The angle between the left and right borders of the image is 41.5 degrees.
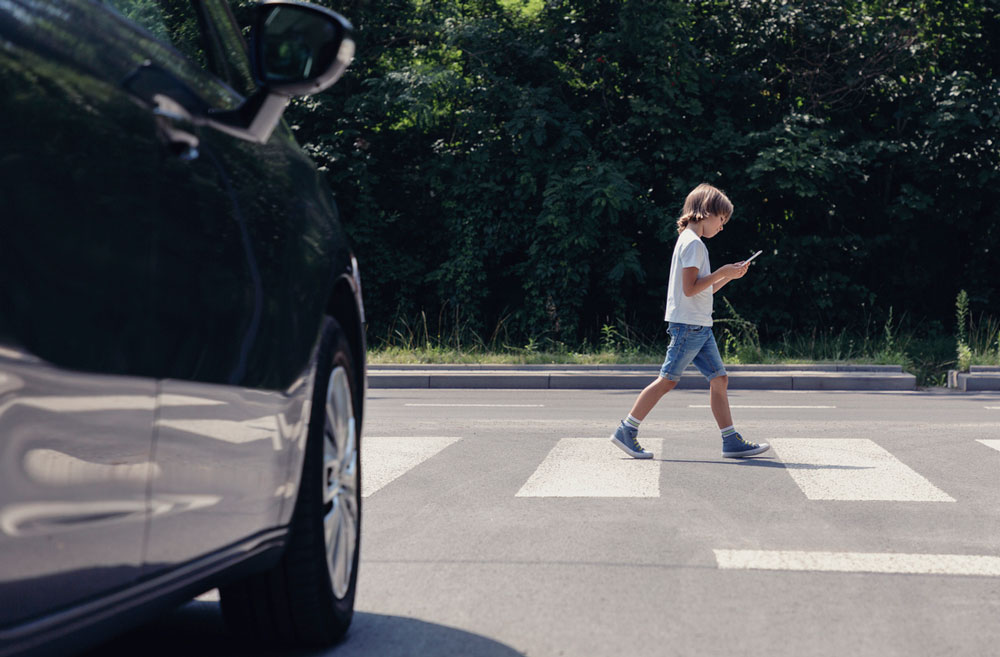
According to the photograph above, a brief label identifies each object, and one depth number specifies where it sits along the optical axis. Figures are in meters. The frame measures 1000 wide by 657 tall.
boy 8.34
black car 1.97
